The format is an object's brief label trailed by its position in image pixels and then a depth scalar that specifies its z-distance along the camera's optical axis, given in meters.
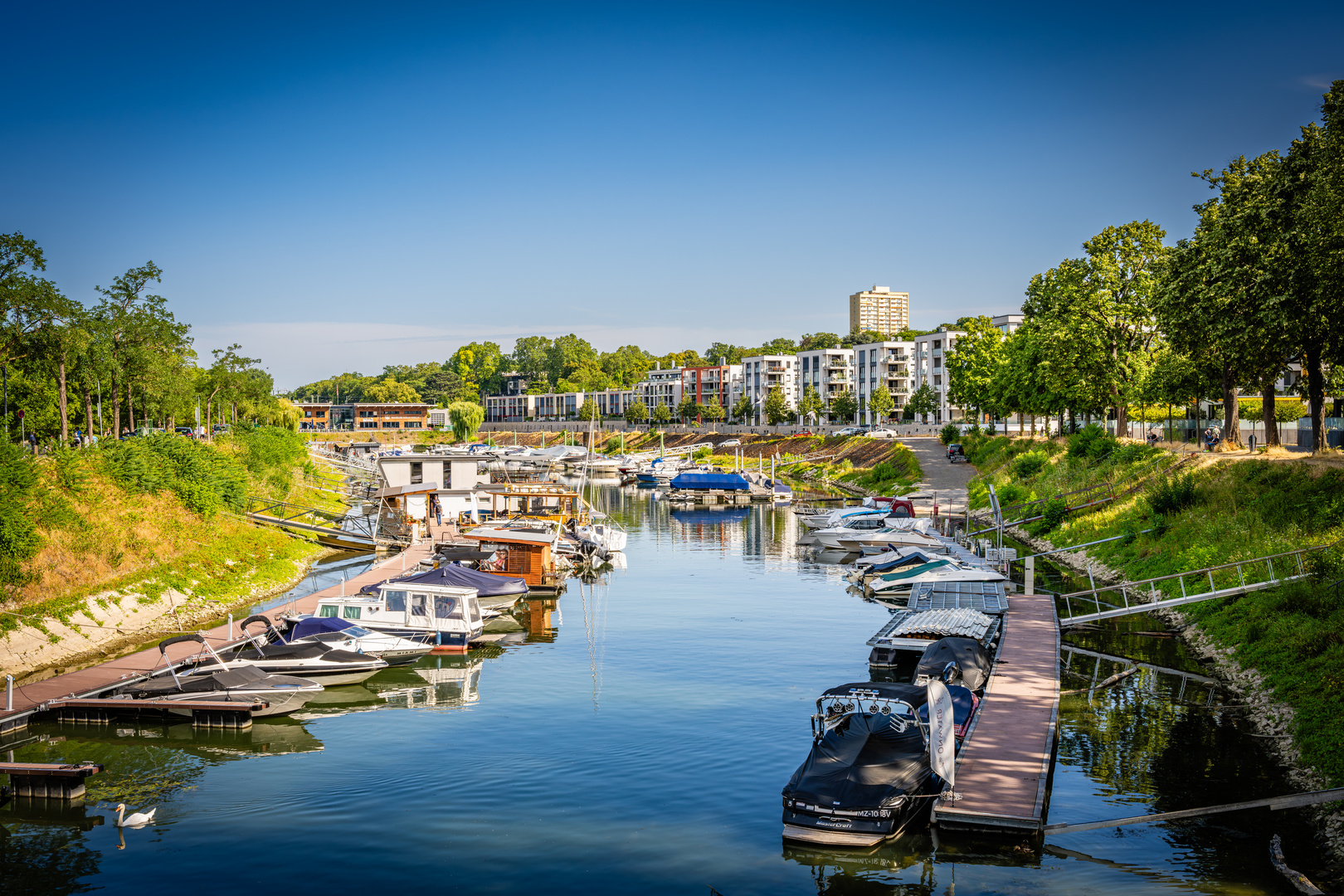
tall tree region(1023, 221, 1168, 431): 74.19
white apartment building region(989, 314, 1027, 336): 149.12
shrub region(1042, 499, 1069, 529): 63.16
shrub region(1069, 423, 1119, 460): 70.96
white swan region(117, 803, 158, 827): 21.33
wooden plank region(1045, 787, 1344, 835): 19.98
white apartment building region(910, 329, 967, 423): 170.75
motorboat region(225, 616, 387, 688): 32.47
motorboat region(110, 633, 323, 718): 29.42
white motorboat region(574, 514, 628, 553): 62.44
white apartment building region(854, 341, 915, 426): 186.00
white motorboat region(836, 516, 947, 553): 66.62
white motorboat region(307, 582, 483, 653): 37.78
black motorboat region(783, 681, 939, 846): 19.83
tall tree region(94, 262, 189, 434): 70.19
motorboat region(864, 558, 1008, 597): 44.62
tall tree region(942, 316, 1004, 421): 112.19
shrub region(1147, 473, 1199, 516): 48.94
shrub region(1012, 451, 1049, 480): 83.19
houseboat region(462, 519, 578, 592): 52.34
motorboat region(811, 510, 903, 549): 70.50
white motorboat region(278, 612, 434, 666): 34.59
